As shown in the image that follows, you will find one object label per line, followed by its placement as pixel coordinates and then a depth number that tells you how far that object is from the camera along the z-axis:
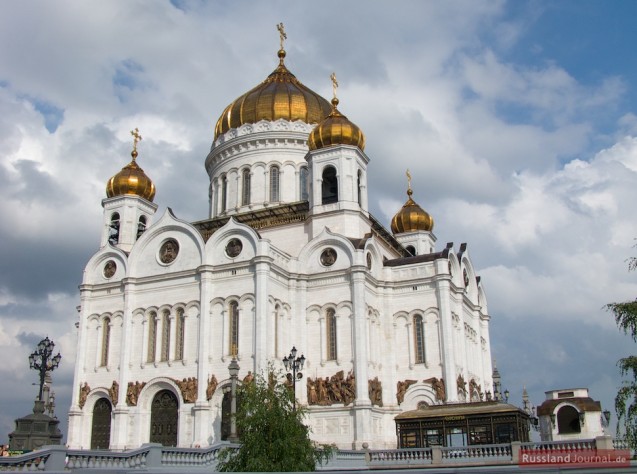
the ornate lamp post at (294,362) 23.45
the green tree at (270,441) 15.81
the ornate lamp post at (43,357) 20.59
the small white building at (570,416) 37.53
